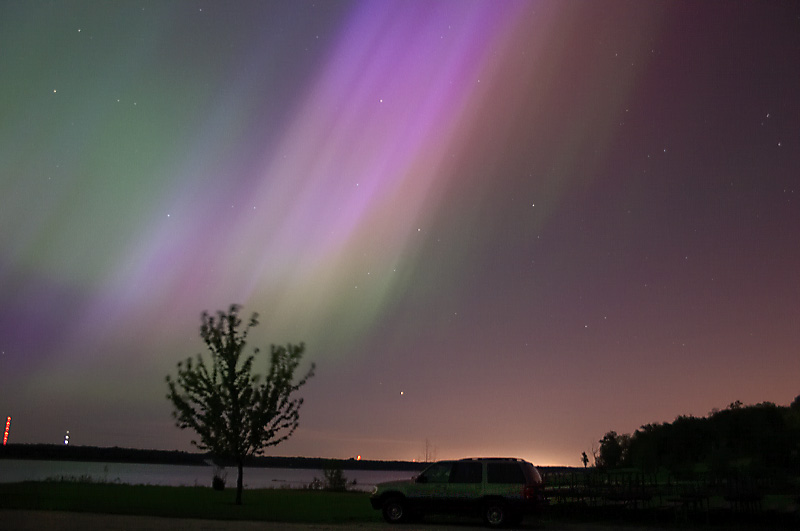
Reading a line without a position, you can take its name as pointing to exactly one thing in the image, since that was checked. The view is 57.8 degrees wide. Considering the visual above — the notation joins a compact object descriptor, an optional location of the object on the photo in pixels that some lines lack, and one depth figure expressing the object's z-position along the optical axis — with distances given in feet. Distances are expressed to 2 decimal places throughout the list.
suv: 73.41
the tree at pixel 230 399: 98.53
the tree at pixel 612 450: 436.76
